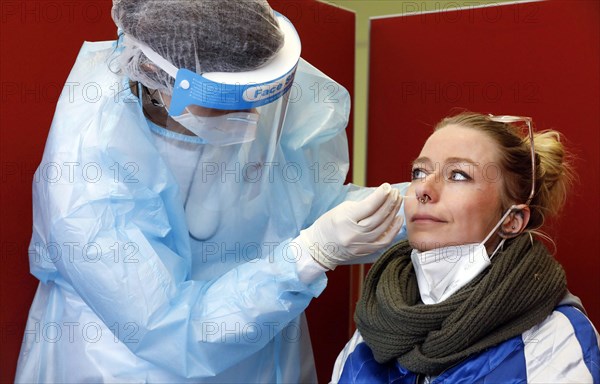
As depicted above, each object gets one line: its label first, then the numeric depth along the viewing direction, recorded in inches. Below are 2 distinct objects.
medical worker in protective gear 52.1
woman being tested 50.3
